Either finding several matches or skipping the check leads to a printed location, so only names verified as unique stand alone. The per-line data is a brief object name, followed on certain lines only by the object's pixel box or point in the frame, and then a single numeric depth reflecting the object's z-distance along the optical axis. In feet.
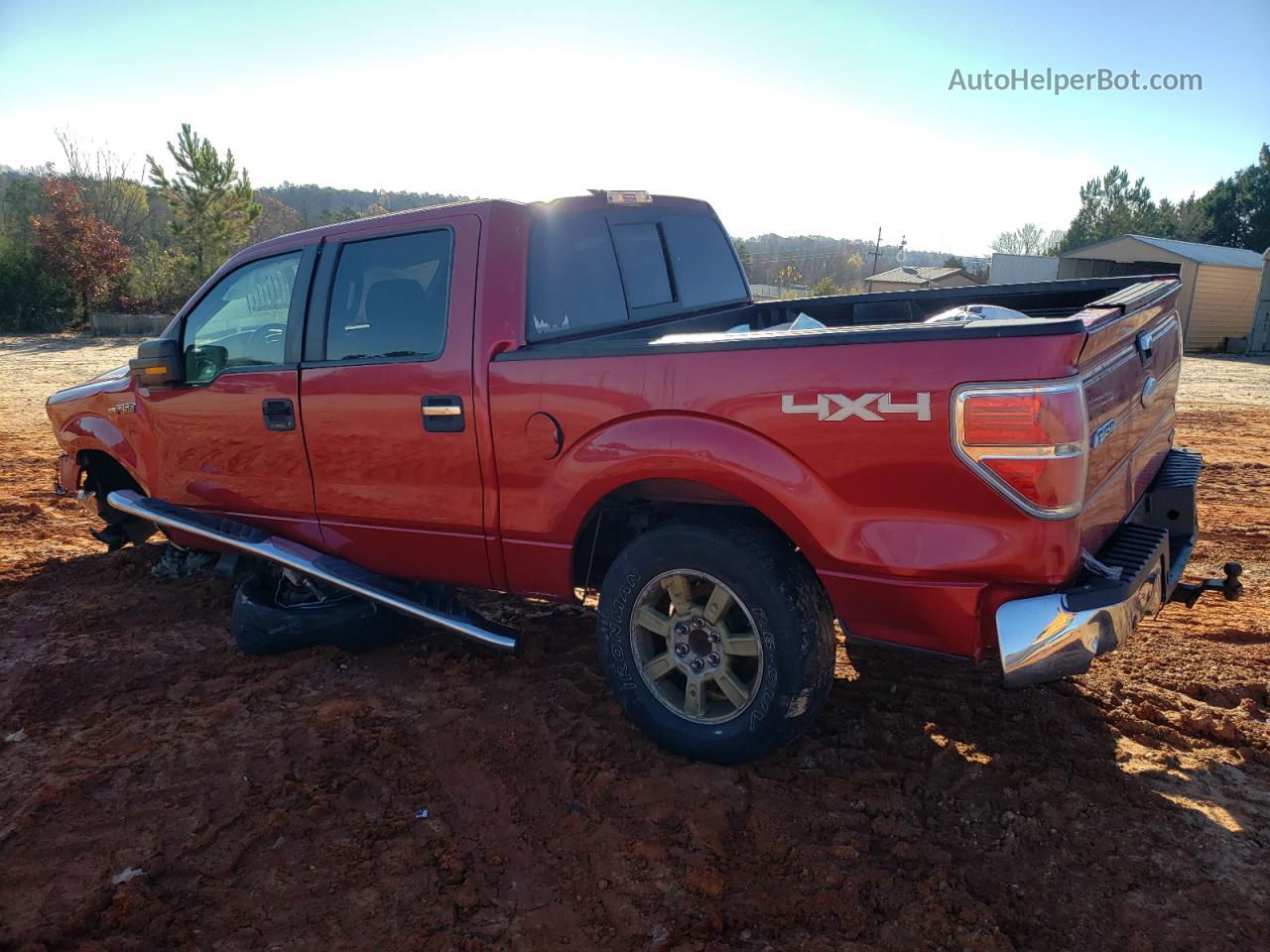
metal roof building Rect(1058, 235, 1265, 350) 88.22
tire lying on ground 13.26
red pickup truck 8.00
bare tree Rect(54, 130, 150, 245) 140.87
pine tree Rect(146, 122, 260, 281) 101.50
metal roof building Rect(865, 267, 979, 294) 129.59
